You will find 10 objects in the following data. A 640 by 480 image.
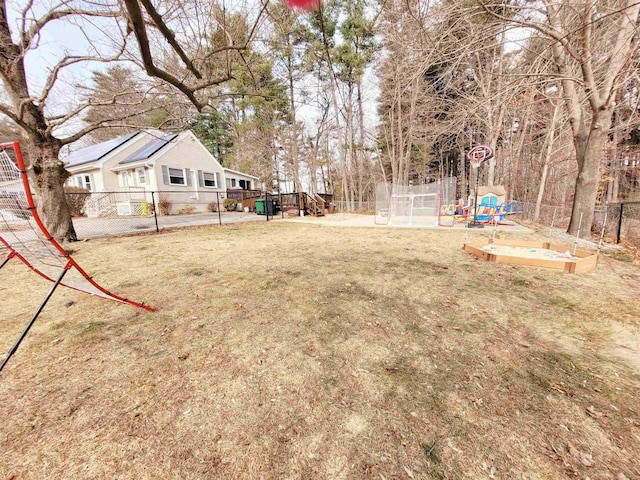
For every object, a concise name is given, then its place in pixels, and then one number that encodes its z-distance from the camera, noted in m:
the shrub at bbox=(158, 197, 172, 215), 14.50
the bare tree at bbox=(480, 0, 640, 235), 4.61
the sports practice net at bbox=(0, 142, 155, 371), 1.68
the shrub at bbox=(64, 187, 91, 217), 13.32
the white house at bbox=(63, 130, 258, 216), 14.73
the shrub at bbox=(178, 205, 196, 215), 15.83
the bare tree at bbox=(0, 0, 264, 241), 3.64
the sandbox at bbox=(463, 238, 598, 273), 3.81
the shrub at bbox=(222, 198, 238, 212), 18.75
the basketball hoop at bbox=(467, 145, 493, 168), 8.88
